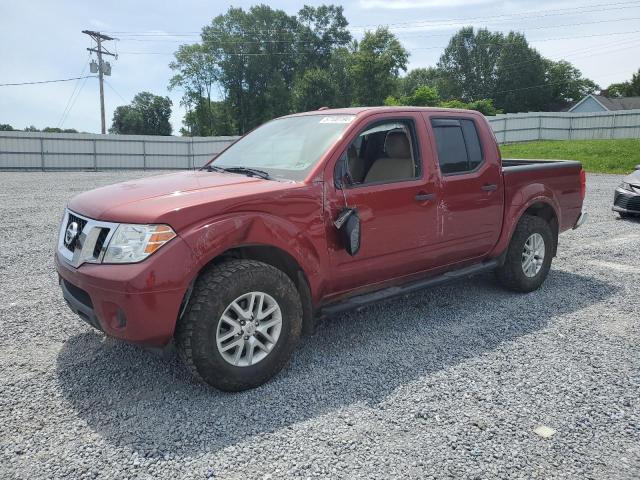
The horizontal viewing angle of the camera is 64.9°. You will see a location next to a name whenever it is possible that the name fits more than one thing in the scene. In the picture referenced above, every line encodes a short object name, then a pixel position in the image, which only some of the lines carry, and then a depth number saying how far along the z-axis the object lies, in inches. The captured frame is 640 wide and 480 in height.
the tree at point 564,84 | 3164.4
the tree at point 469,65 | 3284.9
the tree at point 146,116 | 2876.5
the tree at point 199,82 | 2449.6
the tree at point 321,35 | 2637.8
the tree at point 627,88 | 2886.3
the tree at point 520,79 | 3110.2
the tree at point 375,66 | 2290.8
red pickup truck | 116.6
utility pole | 1314.0
